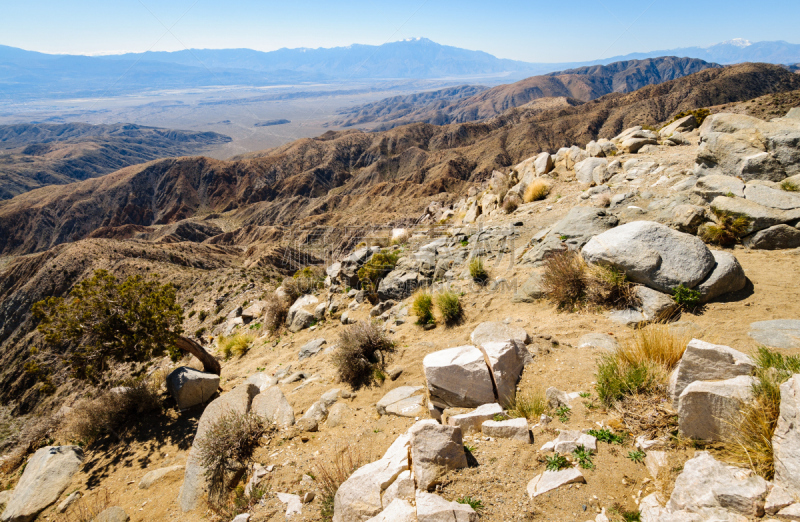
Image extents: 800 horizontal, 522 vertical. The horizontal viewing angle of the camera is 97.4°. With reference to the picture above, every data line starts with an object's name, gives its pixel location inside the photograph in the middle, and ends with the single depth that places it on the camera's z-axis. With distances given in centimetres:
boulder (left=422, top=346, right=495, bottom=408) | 453
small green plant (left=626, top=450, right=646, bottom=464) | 324
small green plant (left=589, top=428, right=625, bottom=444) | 347
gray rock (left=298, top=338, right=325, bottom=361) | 854
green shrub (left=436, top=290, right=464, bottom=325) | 723
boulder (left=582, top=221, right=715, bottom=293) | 550
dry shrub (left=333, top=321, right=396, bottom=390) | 646
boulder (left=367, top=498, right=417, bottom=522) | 293
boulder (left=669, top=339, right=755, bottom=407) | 326
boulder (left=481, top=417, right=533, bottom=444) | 375
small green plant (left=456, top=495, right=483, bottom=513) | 307
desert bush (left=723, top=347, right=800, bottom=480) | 260
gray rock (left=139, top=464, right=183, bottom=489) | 553
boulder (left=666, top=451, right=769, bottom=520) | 230
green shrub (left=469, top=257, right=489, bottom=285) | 829
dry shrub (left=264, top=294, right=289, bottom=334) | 1165
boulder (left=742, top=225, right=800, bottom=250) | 622
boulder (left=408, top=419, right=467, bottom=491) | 336
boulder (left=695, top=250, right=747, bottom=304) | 535
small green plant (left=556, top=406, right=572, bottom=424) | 395
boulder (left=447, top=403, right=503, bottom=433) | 409
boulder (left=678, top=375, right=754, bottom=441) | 295
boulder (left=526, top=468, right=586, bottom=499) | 309
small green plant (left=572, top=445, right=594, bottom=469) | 327
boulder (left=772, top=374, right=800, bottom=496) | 231
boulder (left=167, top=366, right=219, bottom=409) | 748
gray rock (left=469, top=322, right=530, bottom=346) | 549
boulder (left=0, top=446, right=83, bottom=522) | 569
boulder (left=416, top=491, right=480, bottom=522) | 285
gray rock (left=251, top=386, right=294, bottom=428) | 565
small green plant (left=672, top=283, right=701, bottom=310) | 533
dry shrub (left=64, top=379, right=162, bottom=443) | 726
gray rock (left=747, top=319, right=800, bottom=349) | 414
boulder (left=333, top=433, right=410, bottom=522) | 332
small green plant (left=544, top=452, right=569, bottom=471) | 329
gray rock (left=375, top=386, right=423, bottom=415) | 525
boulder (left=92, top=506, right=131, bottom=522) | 491
